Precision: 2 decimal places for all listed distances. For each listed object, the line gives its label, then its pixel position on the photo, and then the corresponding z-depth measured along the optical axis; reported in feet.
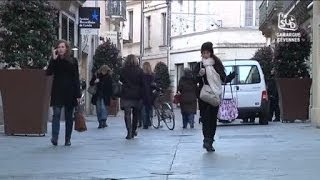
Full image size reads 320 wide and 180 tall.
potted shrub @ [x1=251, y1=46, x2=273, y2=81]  94.15
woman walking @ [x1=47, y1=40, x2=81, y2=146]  42.01
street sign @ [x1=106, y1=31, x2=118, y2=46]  133.16
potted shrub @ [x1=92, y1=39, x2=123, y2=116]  110.95
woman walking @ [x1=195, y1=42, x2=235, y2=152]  38.93
